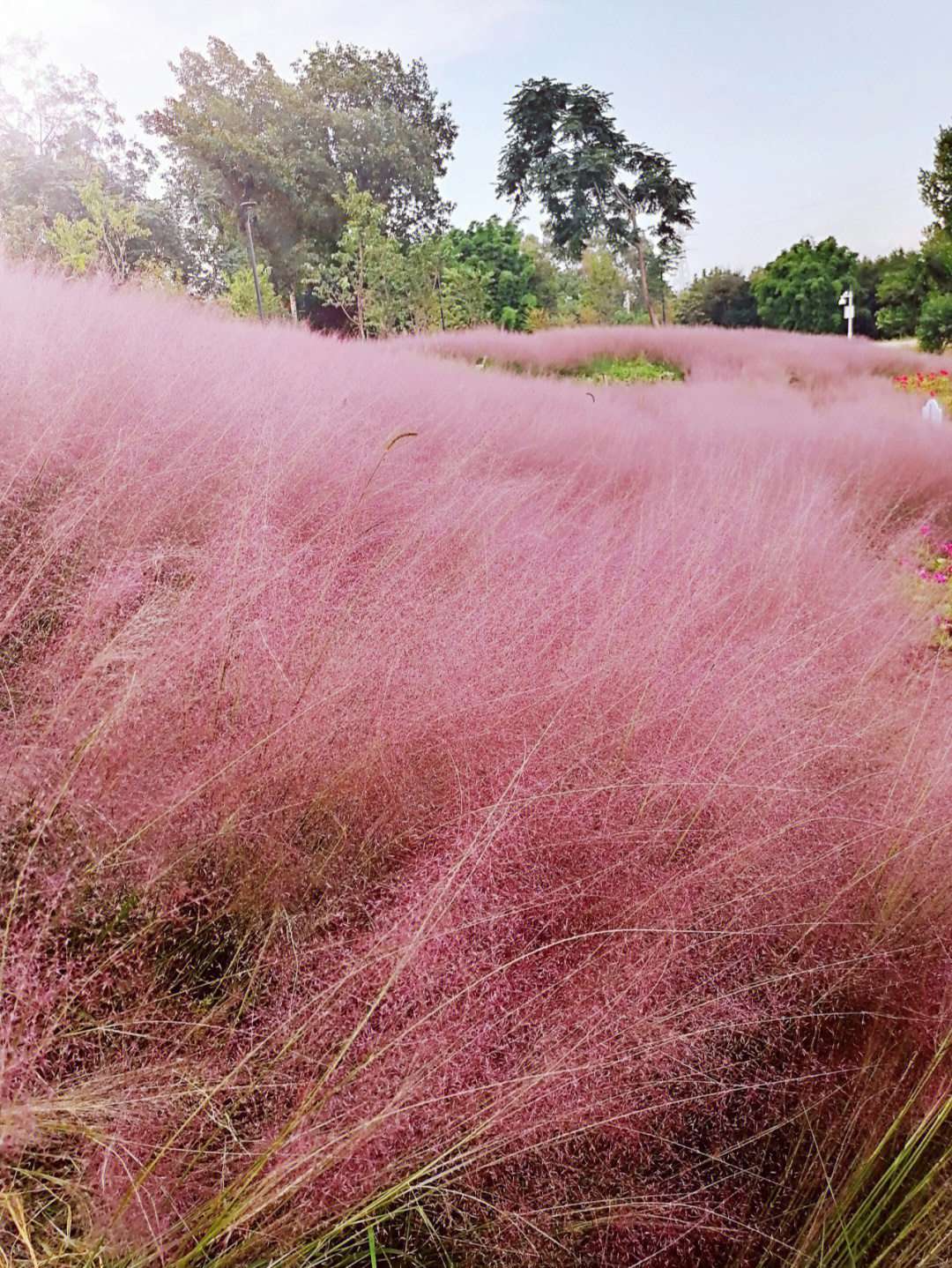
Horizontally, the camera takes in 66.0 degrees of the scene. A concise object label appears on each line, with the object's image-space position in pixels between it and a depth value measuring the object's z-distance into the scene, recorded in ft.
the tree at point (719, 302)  63.57
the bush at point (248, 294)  30.79
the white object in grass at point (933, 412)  19.76
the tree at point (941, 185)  39.96
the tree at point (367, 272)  31.91
